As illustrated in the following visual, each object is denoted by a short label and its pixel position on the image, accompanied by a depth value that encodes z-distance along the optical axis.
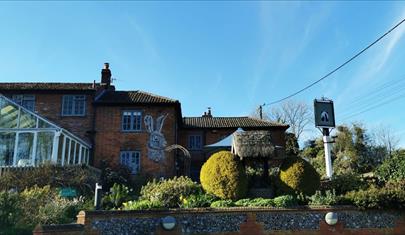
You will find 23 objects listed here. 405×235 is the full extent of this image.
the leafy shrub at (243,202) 12.99
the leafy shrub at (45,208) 12.22
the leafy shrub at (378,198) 13.03
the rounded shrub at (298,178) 13.98
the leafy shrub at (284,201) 12.76
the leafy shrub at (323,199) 13.02
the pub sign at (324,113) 19.72
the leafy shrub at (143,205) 12.42
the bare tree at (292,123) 48.72
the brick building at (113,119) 25.06
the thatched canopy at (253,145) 14.93
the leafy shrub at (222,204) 12.84
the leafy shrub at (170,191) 13.30
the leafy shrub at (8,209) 11.83
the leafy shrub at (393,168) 16.66
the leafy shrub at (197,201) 12.72
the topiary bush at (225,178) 13.76
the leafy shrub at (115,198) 13.78
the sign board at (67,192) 16.62
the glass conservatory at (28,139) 20.39
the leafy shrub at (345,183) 15.27
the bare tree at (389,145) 42.70
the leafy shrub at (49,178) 17.69
